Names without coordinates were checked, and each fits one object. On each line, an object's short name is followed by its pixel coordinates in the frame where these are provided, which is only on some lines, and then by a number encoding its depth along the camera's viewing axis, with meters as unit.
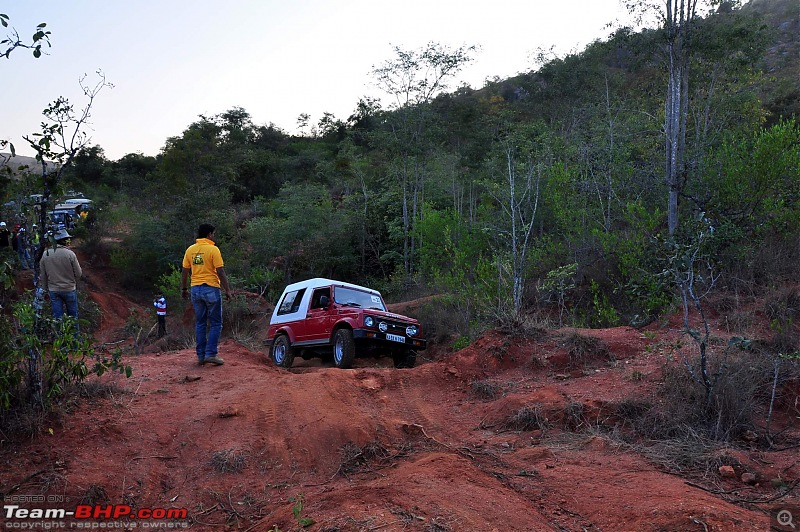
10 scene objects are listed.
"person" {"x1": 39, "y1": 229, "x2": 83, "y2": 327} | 7.99
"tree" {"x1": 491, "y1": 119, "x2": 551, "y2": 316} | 11.55
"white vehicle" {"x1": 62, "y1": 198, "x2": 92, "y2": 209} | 26.96
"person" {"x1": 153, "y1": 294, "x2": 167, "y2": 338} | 17.56
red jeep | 10.15
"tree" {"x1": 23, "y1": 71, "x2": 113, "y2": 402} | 5.05
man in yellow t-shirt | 8.23
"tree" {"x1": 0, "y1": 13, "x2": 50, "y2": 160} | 4.79
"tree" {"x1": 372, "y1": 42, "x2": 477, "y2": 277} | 25.58
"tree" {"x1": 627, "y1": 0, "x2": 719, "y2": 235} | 15.23
